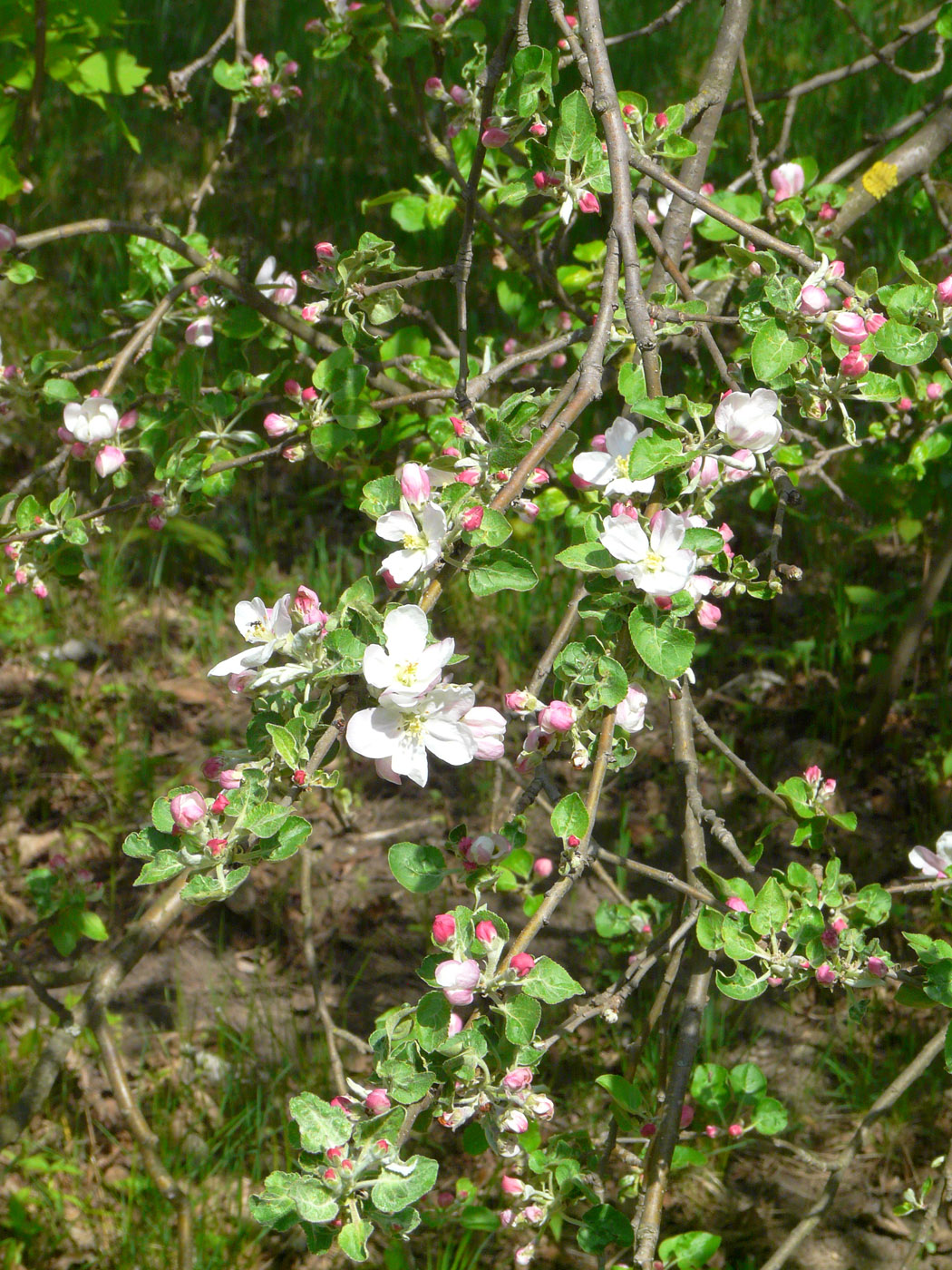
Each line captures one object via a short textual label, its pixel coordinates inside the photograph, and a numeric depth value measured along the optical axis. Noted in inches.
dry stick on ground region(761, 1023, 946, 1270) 61.5
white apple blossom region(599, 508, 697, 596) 52.6
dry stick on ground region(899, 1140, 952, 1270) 58.8
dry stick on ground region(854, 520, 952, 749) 79.1
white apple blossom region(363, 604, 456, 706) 51.2
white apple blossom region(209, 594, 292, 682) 53.2
